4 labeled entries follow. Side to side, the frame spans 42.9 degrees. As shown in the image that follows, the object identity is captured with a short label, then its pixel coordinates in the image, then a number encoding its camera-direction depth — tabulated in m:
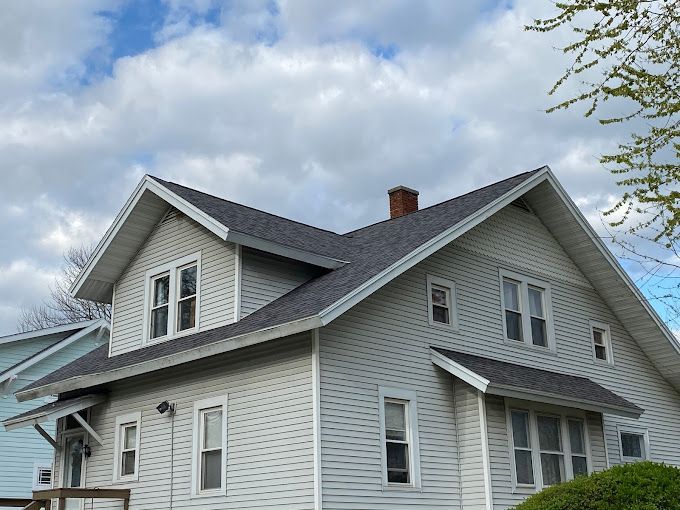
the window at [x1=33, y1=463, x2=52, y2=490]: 24.05
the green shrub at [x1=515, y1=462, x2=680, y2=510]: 10.68
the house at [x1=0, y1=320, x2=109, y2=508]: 23.72
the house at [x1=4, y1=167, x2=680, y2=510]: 13.52
